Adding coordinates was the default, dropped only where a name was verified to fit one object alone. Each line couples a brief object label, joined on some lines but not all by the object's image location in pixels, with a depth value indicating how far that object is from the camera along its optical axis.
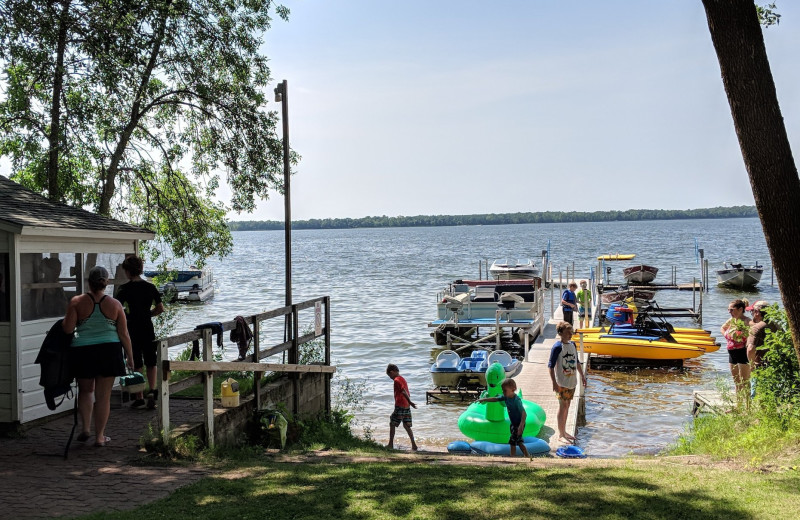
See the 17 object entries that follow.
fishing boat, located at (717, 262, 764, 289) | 46.31
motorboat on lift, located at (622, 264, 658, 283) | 47.16
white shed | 7.95
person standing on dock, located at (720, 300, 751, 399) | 10.94
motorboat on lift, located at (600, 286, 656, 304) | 33.04
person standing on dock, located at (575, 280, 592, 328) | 27.88
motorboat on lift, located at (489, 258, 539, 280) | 45.22
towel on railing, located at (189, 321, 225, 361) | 8.55
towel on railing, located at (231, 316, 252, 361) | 9.53
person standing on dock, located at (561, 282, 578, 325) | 25.66
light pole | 13.88
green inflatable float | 12.31
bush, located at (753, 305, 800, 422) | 8.17
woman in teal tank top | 7.33
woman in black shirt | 8.47
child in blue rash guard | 10.13
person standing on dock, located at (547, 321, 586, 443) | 11.31
